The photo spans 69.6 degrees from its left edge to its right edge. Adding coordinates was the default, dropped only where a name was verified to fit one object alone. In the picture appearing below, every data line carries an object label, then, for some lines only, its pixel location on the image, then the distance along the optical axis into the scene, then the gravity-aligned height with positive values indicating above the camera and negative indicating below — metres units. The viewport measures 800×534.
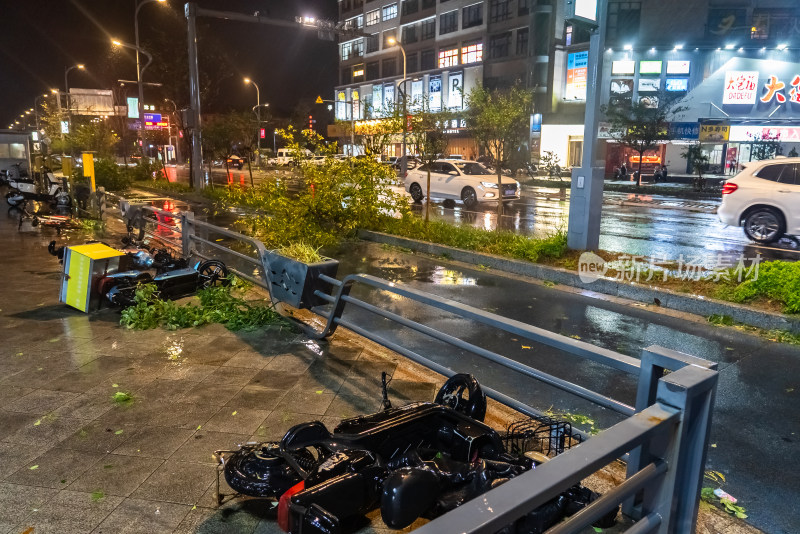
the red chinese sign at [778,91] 37.03 +5.00
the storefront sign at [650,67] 41.38 +7.06
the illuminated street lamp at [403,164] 29.62 -0.13
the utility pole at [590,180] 9.75 -0.25
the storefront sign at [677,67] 40.72 +7.03
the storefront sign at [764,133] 35.12 +2.19
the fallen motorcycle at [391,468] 2.70 -1.62
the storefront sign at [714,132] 35.84 +2.21
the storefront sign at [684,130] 36.78 +2.37
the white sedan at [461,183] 22.00 -0.77
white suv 12.95 -0.71
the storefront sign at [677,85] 40.91 +5.78
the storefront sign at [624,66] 42.03 +7.21
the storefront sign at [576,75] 46.33 +7.22
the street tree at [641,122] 33.12 +2.59
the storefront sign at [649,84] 41.60 +5.87
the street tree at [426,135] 17.53 +0.87
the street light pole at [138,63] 29.58 +4.79
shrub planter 6.63 -1.39
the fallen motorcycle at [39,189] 18.09 -1.18
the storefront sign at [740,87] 38.41 +5.39
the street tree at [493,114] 15.91 +1.38
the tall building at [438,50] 53.12 +12.00
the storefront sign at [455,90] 58.88 +7.46
